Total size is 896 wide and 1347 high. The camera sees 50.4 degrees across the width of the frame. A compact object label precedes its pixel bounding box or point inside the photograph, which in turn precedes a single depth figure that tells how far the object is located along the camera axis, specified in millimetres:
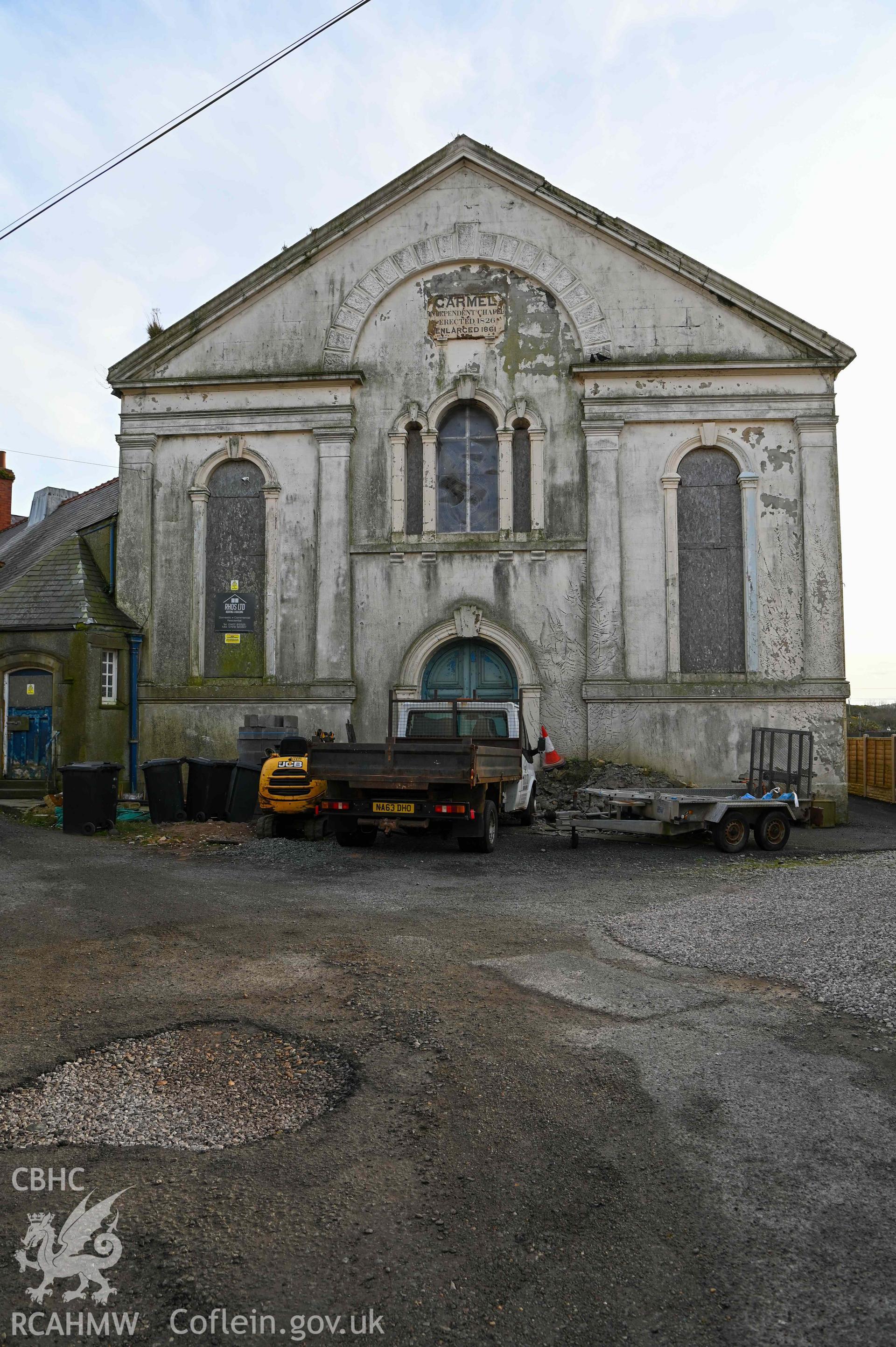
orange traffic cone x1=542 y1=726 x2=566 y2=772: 16500
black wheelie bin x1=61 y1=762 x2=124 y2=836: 14258
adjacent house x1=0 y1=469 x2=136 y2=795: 17062
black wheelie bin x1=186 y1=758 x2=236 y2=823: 15523
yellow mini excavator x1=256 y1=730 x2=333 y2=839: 13117
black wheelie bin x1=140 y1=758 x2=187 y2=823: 15359
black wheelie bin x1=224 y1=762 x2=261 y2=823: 15469
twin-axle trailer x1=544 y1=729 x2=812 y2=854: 12359
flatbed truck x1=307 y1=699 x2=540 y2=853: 11477
